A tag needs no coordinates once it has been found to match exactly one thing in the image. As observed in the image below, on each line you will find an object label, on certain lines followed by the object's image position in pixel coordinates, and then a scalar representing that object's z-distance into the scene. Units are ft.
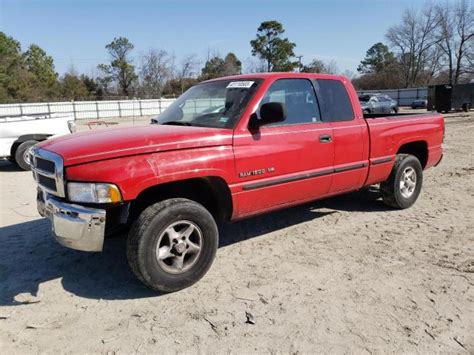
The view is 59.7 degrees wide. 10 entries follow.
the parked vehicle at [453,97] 96.78
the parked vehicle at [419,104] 132.87
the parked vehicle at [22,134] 32.58
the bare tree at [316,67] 212.23
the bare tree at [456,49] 211.41
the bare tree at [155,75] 212.23
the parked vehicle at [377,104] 80.96
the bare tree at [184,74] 209.77
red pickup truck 10.90
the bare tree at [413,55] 238.07
